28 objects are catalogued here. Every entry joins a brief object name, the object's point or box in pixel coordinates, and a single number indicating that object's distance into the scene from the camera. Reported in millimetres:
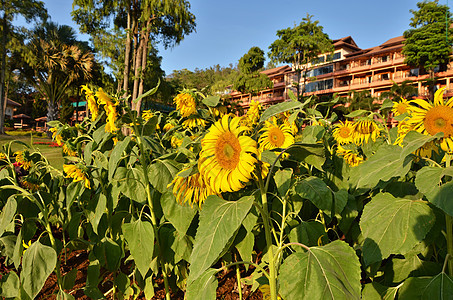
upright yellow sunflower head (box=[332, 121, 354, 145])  2199
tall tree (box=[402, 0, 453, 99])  24719
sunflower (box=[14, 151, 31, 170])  2439
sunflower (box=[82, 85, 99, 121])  1677
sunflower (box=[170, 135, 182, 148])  2148
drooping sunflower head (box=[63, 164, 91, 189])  1754
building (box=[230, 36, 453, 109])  29000
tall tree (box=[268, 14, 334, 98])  22469
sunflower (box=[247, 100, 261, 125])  2653
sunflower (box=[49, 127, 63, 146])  2425
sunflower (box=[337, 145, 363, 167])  2025
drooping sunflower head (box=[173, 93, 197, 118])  2135
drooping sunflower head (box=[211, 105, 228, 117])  2177
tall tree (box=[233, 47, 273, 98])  26688
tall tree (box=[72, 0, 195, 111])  11062
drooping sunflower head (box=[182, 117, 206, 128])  2115
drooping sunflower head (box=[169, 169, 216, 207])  1073
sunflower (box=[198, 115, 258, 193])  939
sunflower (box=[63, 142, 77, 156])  1992
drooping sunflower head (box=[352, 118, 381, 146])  2072
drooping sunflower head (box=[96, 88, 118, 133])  1471
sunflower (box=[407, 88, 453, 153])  1092
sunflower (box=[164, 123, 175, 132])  2684
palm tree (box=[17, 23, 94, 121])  22109
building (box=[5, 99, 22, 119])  39131
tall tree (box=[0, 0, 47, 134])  18328
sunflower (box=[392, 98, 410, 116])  1835
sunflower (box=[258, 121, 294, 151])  1939
